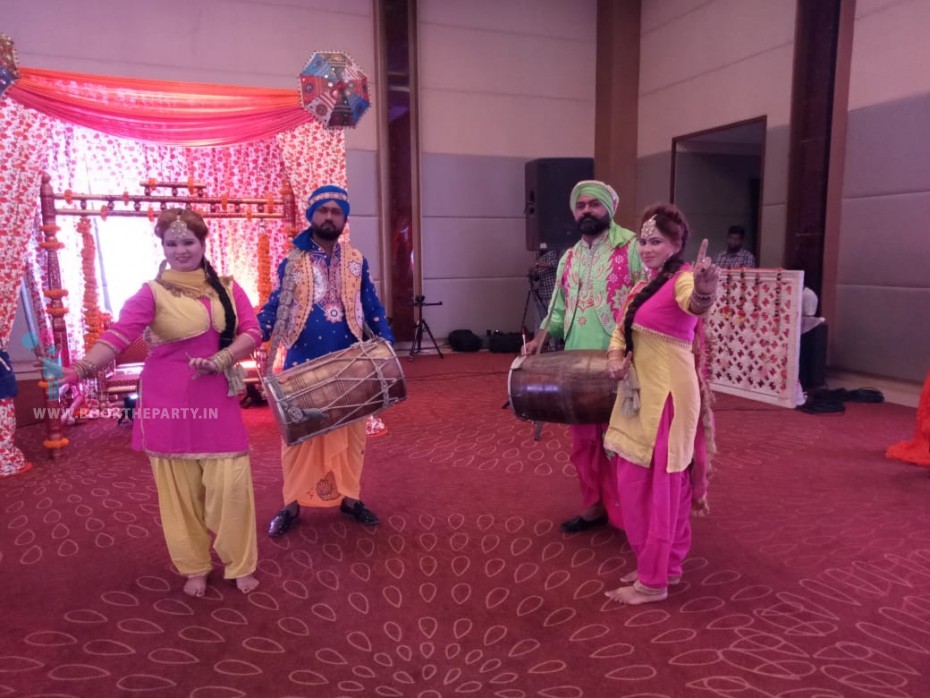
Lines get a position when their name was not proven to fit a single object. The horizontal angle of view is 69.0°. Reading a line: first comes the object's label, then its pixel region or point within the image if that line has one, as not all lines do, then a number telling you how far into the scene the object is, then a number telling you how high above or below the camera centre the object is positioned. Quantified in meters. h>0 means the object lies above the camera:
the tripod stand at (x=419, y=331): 7.64 -0.97
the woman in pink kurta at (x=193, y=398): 2.24 -0.50
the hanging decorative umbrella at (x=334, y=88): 4.37 +1.02
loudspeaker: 7.49 +0.50
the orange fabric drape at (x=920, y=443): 3.69 -1.11
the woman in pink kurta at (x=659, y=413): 2.15 -0.55
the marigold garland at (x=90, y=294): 4.70 -0.31
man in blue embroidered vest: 2.83 -0.31
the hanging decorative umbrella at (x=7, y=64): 3.57 +0.98
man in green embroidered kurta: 2.63 -0.17
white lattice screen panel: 5.12 -0.73
